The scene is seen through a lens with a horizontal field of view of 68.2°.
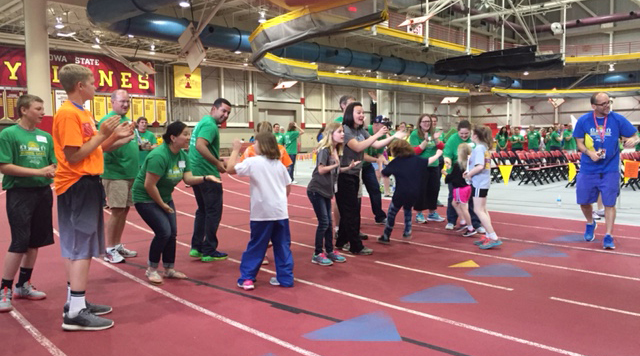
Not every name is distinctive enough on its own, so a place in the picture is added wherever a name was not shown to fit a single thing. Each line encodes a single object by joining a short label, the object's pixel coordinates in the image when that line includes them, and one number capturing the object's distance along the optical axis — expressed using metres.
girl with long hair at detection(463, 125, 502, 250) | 6.03
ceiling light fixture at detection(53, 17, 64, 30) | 16.03
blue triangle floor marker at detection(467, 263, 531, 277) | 4.93
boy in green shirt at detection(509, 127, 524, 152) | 17.64
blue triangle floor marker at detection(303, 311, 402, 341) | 3.33
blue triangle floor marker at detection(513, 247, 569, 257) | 5.77
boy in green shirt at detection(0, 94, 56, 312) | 3.80
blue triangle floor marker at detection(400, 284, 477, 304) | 4.14
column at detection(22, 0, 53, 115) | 13.20
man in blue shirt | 6.06
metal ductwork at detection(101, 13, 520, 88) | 12.98
